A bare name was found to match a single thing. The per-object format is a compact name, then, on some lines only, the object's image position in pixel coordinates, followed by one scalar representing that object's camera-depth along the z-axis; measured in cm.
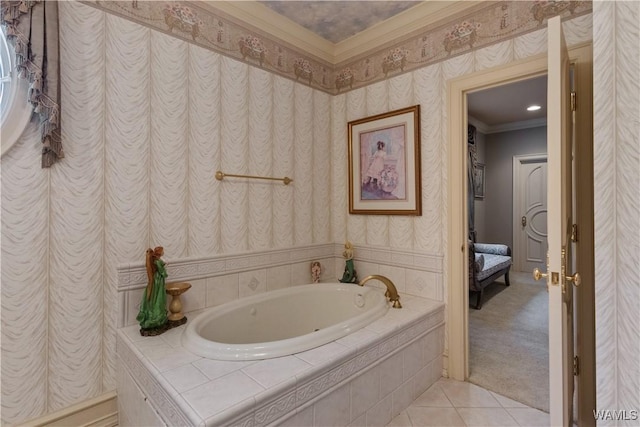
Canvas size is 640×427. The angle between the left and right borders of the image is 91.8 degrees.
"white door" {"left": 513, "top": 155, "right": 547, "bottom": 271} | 505
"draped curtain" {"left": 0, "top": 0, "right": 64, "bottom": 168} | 137
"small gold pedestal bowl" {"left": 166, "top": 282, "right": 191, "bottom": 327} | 170
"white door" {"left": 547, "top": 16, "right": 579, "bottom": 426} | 117
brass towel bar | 204
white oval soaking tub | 139
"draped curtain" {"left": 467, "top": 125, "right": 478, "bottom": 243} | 480
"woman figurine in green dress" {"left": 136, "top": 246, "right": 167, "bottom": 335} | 161
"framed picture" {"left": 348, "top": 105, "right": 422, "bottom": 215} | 228
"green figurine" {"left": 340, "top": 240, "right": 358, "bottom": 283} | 257
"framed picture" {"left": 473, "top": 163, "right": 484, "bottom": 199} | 520
